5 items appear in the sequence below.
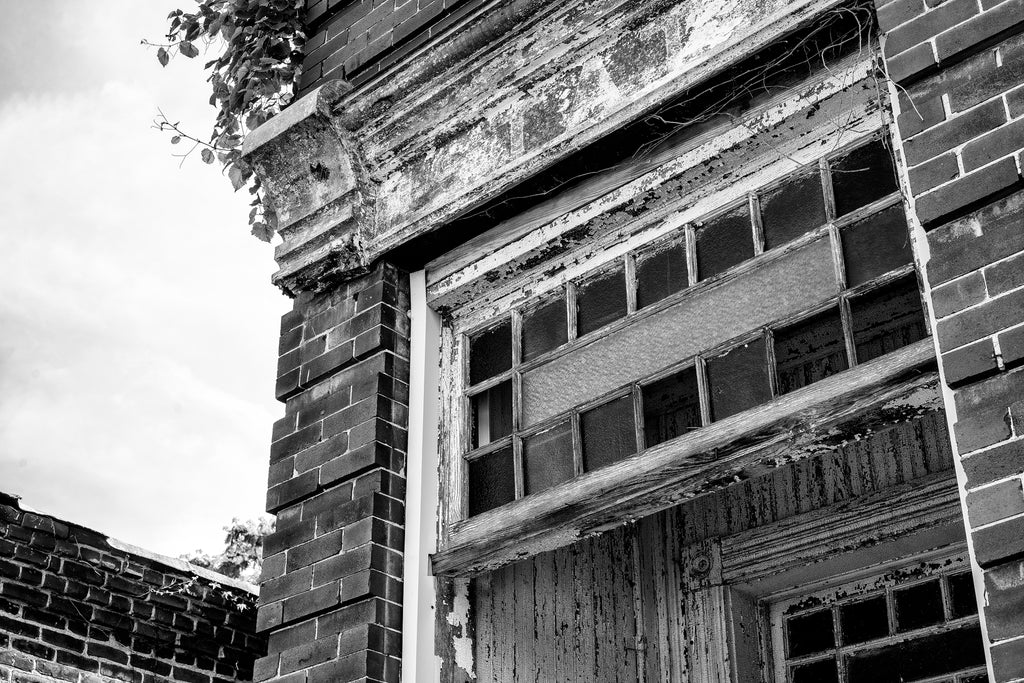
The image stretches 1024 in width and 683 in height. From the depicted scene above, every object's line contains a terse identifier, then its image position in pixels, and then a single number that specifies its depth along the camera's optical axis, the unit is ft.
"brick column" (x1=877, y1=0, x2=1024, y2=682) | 10.01
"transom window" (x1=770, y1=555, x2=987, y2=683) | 16.20
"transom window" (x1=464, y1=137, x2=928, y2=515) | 13.00
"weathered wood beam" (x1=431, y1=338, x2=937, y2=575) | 11.97
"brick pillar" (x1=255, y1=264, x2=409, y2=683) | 14.96
